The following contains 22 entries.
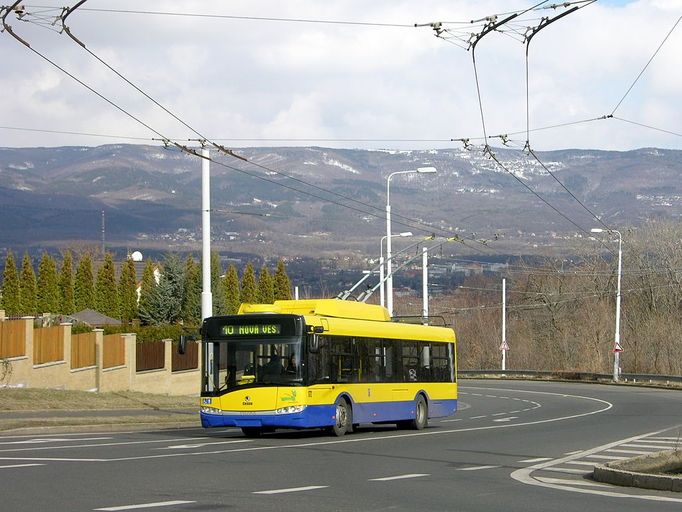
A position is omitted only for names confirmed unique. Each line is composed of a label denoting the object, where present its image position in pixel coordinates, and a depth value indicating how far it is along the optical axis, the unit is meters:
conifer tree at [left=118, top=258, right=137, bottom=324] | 88.06
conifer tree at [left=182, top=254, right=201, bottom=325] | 86.81
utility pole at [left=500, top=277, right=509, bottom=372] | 85.78
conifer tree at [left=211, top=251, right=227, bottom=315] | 82.50
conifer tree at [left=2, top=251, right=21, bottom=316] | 76.18
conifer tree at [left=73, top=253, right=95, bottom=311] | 84.62
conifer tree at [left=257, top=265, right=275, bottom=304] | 94.06
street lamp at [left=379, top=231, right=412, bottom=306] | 53.80
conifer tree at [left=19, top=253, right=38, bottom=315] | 76.75
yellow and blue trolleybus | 25.53
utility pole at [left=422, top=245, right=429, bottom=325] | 61.66
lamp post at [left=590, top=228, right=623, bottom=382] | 70.50
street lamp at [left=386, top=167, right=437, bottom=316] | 50.31
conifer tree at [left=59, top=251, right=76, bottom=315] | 82.44
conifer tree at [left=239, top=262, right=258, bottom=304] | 94.31
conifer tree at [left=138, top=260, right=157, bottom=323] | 85.31
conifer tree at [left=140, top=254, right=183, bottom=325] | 85.56
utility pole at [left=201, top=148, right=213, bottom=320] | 33.06
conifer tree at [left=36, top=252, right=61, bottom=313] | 79.41
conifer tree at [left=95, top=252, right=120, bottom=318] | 85.00
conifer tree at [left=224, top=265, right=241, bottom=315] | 94.25
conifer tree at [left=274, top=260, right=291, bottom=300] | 95.94
